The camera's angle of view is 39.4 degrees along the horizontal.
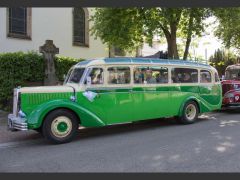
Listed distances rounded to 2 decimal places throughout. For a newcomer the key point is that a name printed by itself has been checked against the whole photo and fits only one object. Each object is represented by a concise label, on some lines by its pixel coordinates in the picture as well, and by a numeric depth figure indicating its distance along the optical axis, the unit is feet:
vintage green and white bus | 28.27
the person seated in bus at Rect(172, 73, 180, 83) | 37.16
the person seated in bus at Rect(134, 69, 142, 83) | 33.50
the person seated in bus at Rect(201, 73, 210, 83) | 40.41
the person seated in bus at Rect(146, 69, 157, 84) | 34.60
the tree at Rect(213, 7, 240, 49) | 50.70
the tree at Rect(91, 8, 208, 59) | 49.83
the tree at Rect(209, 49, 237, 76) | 110.01
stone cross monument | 46.75
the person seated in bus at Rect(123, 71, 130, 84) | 32.69
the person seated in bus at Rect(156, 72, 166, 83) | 35.68
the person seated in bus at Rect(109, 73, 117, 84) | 31.73
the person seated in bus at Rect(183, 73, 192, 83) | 38.47
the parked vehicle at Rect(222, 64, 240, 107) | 46.24
